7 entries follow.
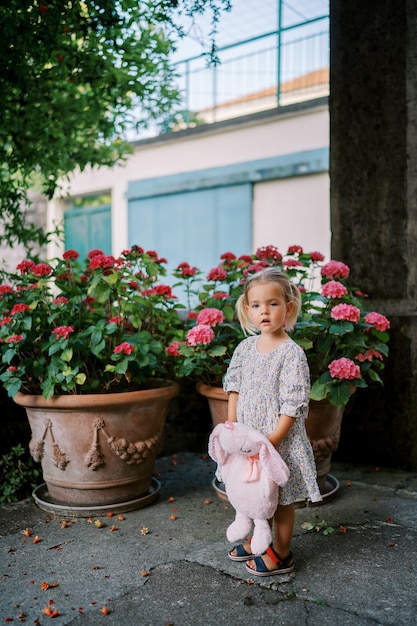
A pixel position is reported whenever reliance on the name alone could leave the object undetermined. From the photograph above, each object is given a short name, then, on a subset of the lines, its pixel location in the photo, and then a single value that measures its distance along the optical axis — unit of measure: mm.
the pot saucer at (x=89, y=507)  2879
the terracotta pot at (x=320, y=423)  2947
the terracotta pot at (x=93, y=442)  2869
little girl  2230
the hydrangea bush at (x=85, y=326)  2883
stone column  3537
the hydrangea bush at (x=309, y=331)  2834
